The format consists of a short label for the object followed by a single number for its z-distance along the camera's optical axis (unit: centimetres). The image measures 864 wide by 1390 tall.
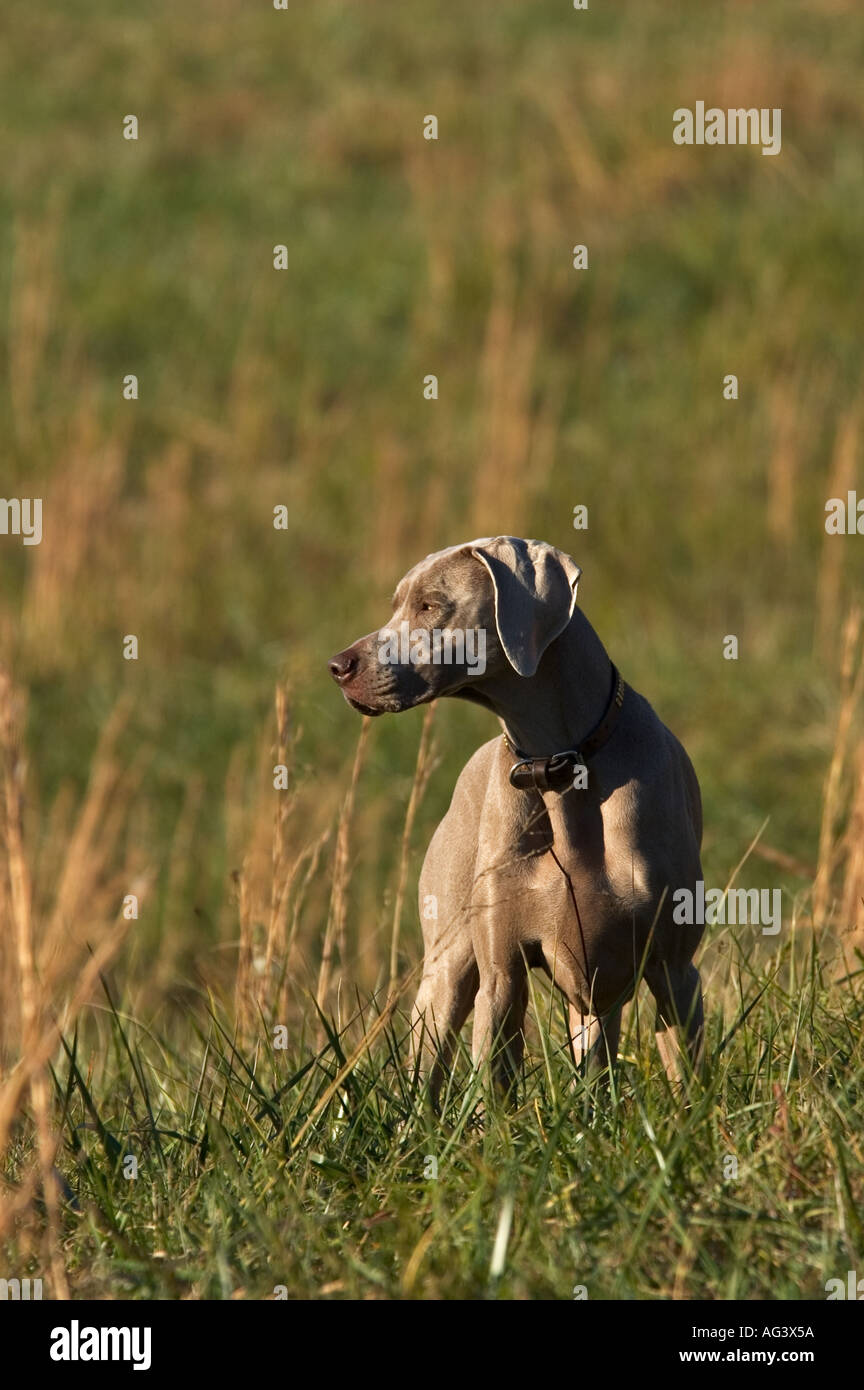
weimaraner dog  507
